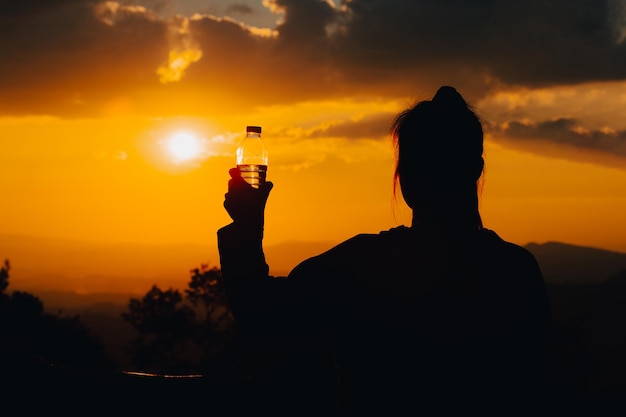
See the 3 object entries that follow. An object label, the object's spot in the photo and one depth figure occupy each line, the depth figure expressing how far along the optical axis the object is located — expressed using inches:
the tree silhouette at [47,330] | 1881.2
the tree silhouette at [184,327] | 2220.7
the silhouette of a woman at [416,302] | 97.3
